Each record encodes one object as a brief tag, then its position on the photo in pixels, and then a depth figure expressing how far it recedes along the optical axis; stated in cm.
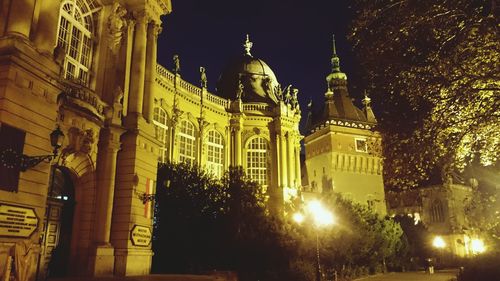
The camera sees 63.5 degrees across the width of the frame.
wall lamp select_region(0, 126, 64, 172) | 1120
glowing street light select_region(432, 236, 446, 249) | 5352
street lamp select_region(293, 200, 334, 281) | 1645
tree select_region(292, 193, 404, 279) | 2706
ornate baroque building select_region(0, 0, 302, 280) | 1161
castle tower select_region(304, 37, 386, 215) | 5697
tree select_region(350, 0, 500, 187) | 1276
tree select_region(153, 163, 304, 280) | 2244
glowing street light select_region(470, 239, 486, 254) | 5871
